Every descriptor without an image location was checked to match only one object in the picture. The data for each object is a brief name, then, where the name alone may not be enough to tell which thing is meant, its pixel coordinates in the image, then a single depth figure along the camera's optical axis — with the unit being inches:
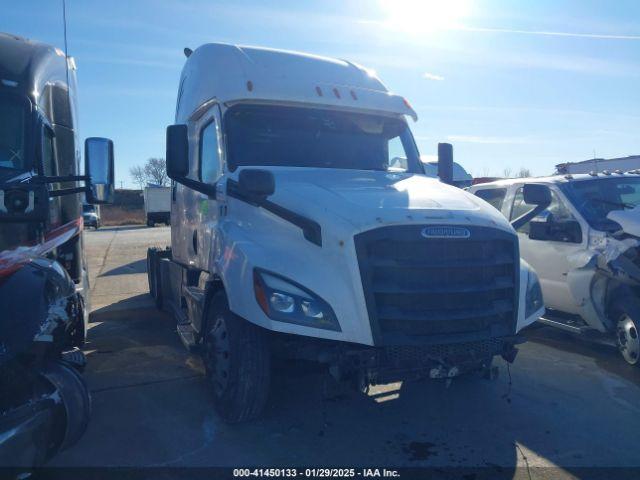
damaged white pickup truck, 233.8
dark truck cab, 110.7
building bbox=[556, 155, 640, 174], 474.9
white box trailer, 1441.9
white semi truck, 148.6
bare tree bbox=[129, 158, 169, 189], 2920.8
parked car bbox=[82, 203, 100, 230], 1163.3
